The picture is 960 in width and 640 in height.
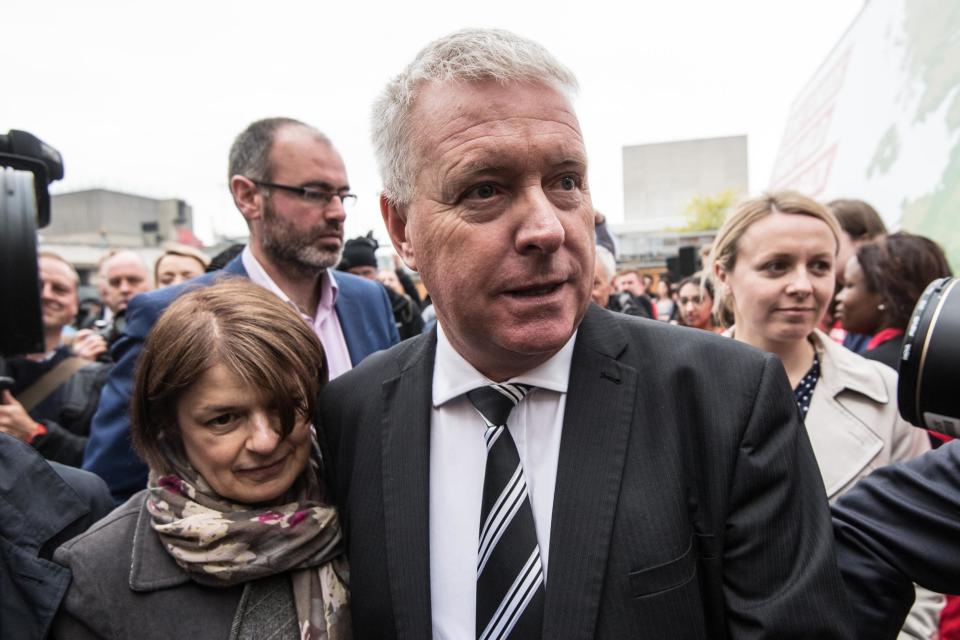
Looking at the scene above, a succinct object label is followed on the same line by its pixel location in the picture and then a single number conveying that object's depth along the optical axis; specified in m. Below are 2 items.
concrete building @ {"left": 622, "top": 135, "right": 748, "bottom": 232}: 60.44
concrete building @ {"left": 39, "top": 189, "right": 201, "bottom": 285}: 40.19
